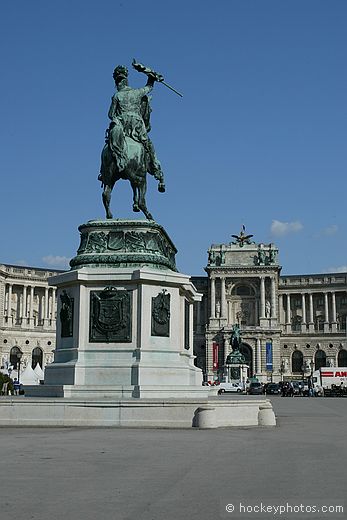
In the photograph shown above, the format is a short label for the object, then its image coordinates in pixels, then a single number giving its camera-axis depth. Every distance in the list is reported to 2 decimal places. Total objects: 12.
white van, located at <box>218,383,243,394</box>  81.79
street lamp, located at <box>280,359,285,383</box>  135.00
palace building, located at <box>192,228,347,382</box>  136.25
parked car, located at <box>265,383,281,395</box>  85.50
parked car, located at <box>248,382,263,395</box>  79.76
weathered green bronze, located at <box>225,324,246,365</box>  105.56
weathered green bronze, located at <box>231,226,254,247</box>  145.25
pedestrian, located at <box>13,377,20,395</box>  63.33
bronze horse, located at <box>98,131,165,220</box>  25.02
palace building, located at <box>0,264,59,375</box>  128.38
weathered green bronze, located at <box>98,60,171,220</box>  25.00
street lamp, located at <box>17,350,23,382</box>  127.56
